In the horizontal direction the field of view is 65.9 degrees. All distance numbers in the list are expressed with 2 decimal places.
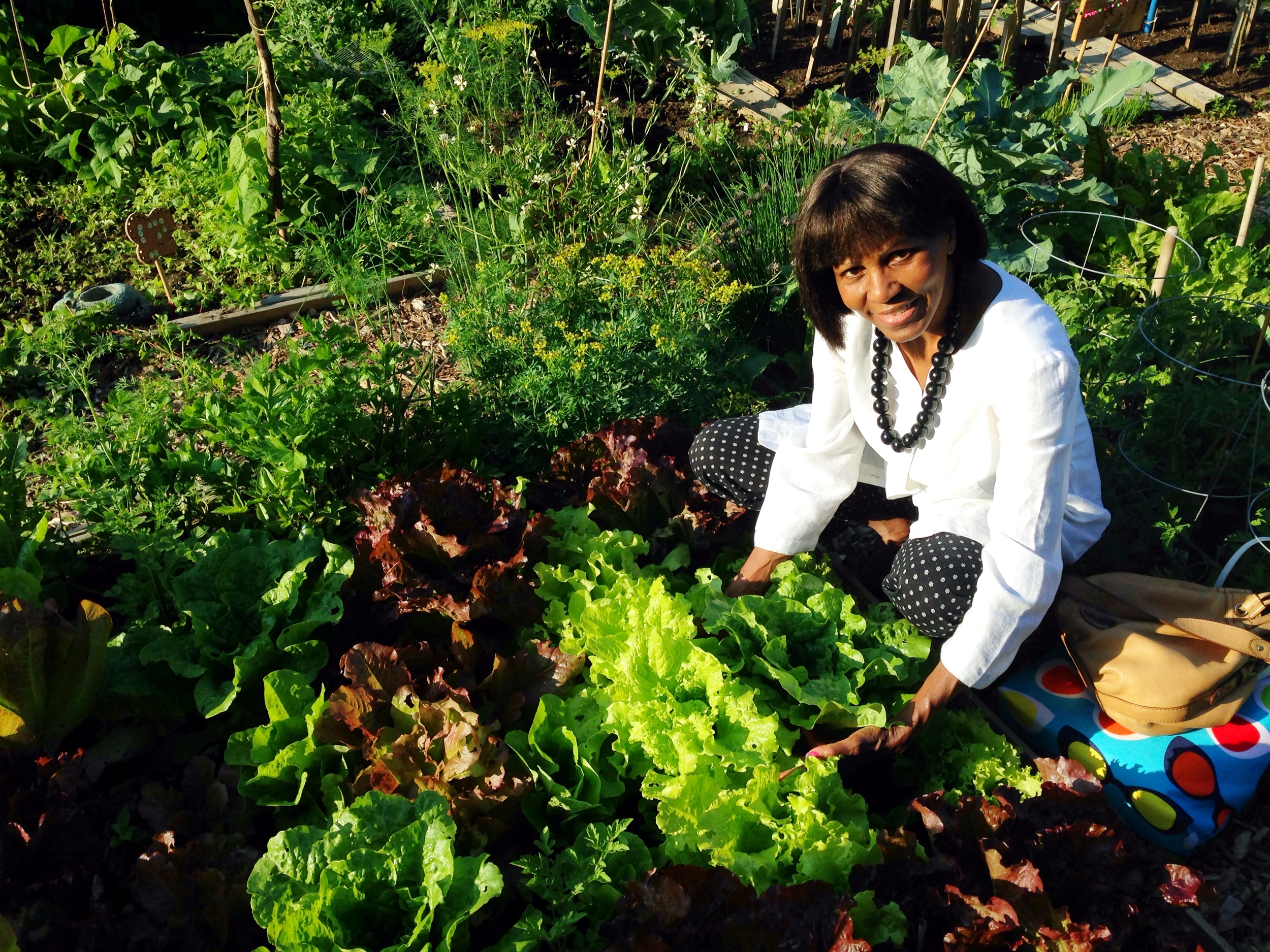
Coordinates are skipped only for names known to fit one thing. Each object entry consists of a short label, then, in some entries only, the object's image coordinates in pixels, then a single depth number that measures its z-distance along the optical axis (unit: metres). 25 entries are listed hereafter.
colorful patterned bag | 2.42
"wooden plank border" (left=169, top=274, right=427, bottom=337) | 4.28
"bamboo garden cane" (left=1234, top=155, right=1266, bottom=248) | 3.47
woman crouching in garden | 2.22
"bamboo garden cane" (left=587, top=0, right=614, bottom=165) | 4.17
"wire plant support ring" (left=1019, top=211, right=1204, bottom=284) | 3.73
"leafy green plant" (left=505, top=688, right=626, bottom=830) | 2.17
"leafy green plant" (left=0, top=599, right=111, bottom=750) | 2.17
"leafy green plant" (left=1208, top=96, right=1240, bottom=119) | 5.60
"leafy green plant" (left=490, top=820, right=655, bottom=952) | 1.88
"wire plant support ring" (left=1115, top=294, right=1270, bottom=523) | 3.17
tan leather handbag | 2.38
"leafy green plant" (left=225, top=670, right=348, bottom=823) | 2.23
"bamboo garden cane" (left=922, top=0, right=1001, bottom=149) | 3.73
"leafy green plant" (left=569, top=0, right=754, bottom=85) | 5.46
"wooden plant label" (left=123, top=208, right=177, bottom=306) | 3.84
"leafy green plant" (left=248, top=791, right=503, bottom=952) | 1.83
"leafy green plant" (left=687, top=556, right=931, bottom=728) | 2.36
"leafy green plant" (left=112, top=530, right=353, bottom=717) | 2.45
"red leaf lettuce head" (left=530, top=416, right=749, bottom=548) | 2.94
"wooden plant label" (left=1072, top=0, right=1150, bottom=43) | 5.61
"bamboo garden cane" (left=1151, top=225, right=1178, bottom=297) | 3.31
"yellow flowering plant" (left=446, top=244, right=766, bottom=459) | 3.23
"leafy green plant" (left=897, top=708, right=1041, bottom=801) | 2.31
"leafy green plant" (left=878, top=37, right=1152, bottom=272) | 3.92
